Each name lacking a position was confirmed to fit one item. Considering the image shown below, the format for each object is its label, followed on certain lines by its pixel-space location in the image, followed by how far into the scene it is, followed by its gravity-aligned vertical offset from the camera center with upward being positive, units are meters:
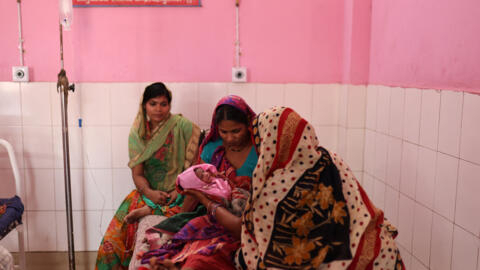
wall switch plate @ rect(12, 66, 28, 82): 3.15 +0.00
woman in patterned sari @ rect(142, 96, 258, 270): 1.85 -0.57
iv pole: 2.84 -0.49
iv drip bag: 2.80 +0.39
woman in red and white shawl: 1.72 -0.52
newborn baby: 2.04 -0.48
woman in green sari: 2.92 -0.47
